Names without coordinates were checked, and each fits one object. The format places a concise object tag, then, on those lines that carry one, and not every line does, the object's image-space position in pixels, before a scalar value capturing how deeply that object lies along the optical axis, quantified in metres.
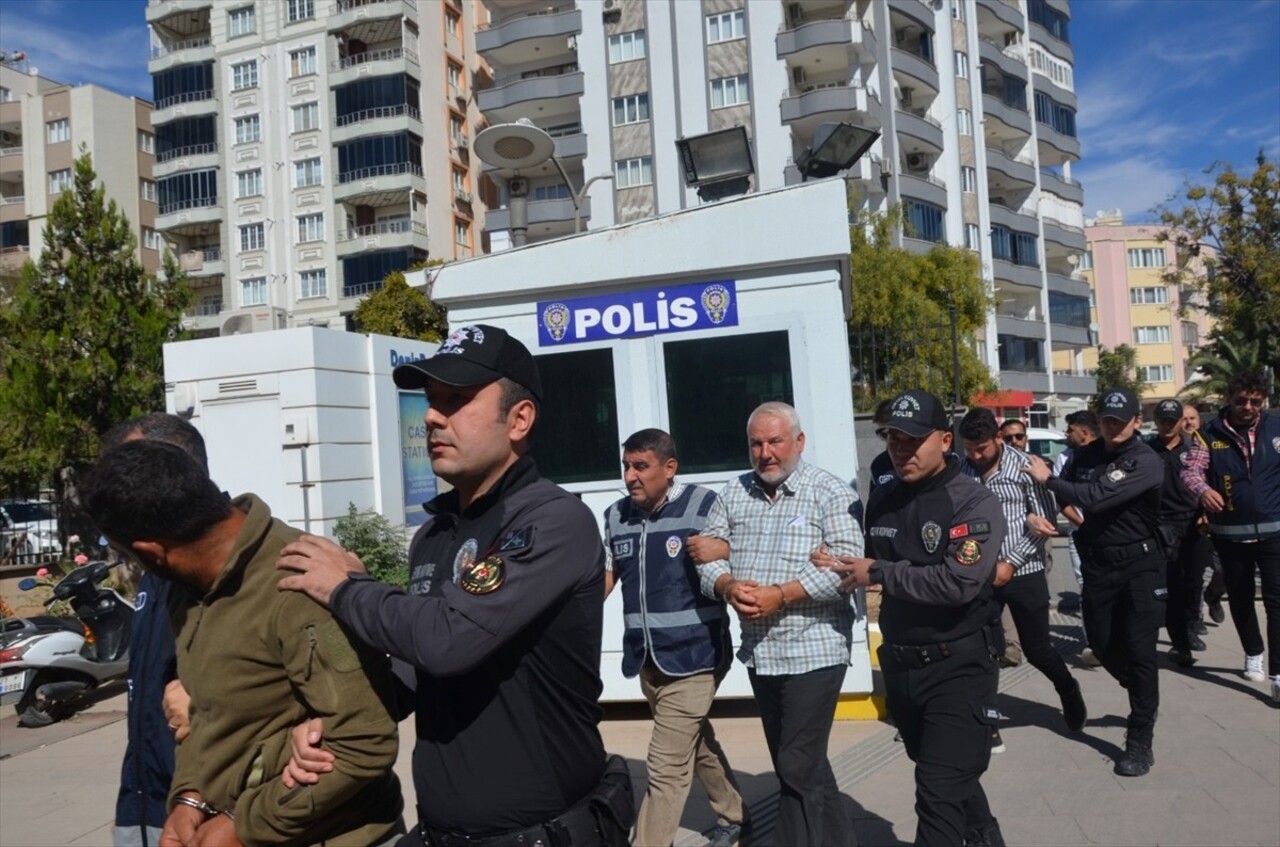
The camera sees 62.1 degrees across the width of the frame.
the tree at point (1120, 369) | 64.87
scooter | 8.93
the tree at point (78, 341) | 15.84
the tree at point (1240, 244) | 23.56
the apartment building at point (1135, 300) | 82.56
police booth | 6.55
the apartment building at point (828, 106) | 41.16
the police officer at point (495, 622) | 2.08
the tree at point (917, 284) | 27.42
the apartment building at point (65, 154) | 56.72
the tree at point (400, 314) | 35.00
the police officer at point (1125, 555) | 5.81
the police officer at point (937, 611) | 3.90
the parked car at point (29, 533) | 15.52
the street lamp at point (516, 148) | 8.55
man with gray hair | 4.14
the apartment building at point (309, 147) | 48.75
